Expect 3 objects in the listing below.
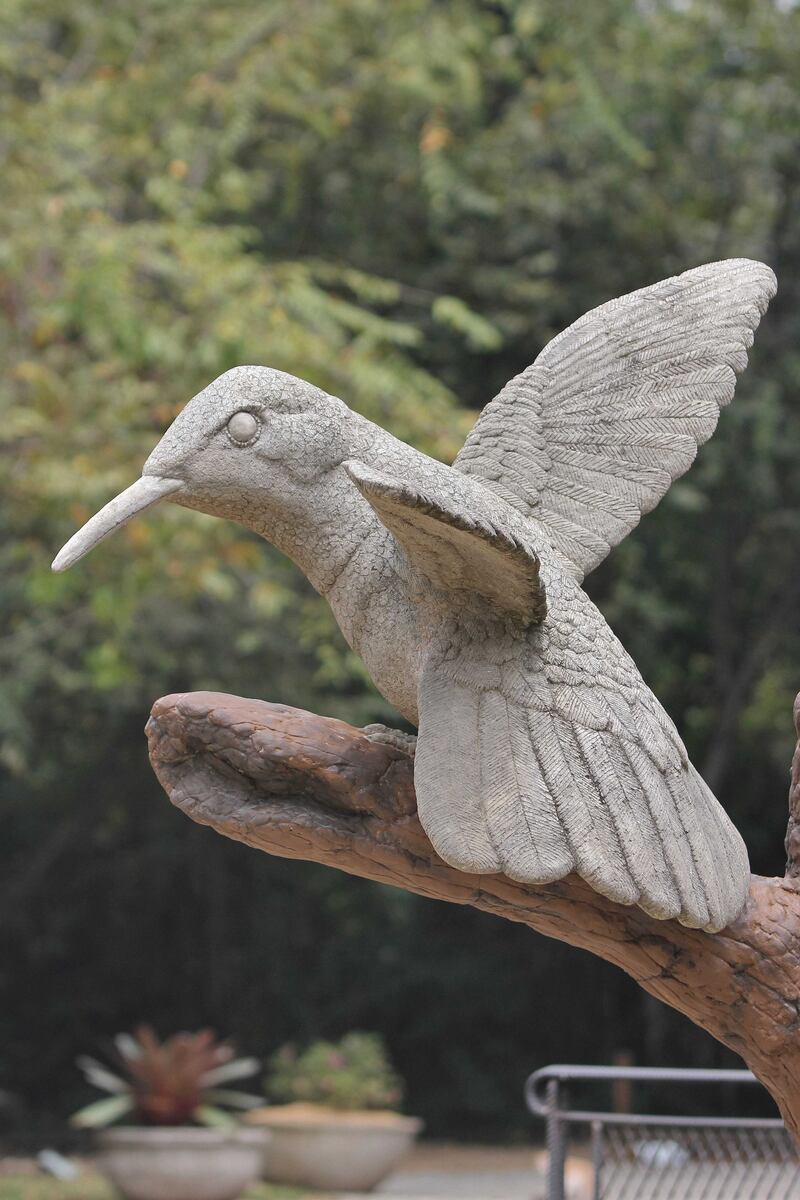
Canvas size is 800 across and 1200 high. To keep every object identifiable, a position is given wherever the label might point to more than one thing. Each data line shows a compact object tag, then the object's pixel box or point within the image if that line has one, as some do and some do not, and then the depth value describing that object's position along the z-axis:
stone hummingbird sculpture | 3.98
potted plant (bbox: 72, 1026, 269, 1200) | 14.25
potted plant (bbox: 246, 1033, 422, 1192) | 15.83
